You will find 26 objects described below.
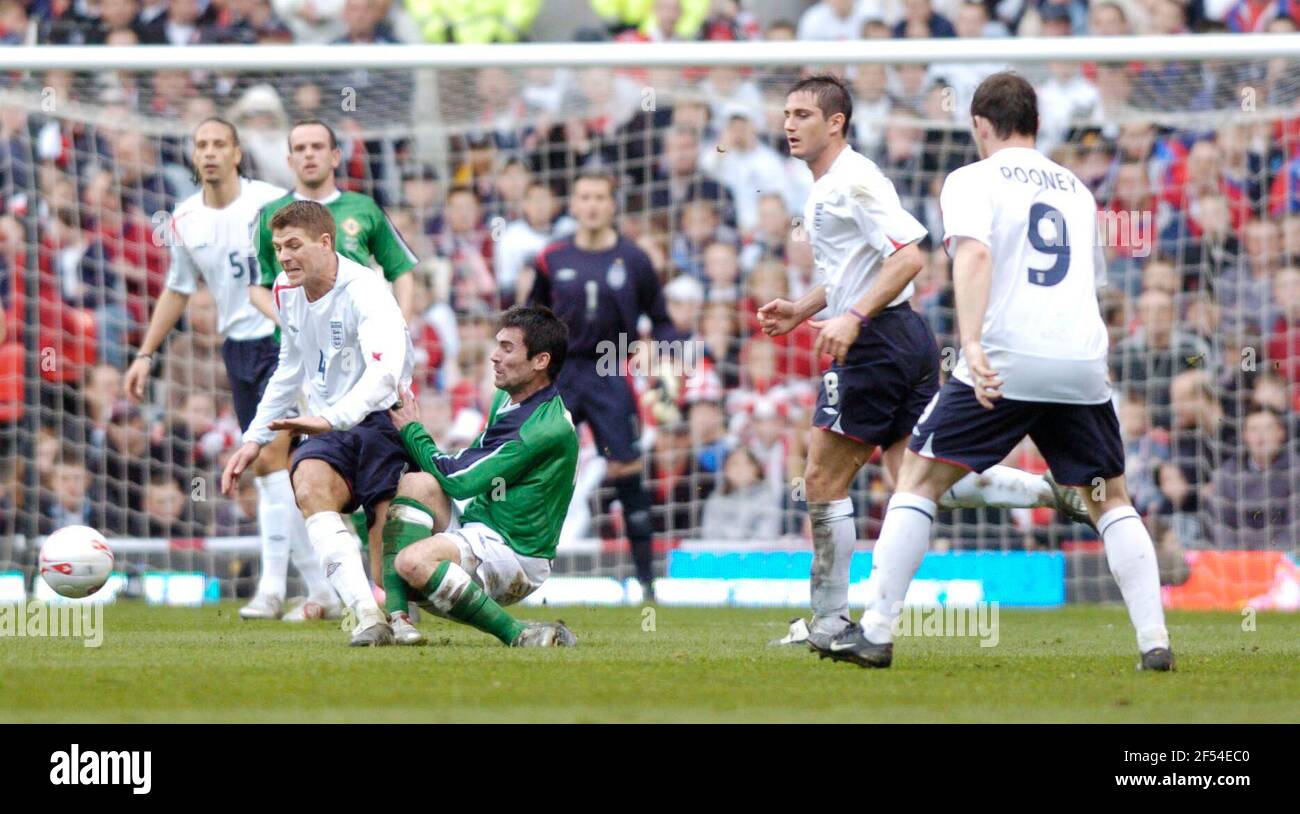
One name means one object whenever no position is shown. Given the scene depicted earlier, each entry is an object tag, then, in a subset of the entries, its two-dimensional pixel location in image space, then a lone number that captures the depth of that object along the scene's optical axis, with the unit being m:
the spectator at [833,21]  15.49
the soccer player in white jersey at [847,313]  6.94
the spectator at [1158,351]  12.07
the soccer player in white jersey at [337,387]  7.13
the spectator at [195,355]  13.12
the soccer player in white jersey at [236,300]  9.49
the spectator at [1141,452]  11.67
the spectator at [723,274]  12.98
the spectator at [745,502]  12.45
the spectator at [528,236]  13.36
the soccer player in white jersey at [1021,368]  6.06
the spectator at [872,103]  12.84
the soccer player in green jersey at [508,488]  7.08
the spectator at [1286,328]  12.04
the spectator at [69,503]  12.55
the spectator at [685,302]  13.07
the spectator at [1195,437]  11.82
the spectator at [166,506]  12.60
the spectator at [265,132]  12.45
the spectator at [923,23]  14.68
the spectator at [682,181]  13.12
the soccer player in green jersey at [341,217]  8.96
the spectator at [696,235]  13.01
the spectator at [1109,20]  14.12
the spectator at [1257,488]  11.42
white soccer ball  7.89
